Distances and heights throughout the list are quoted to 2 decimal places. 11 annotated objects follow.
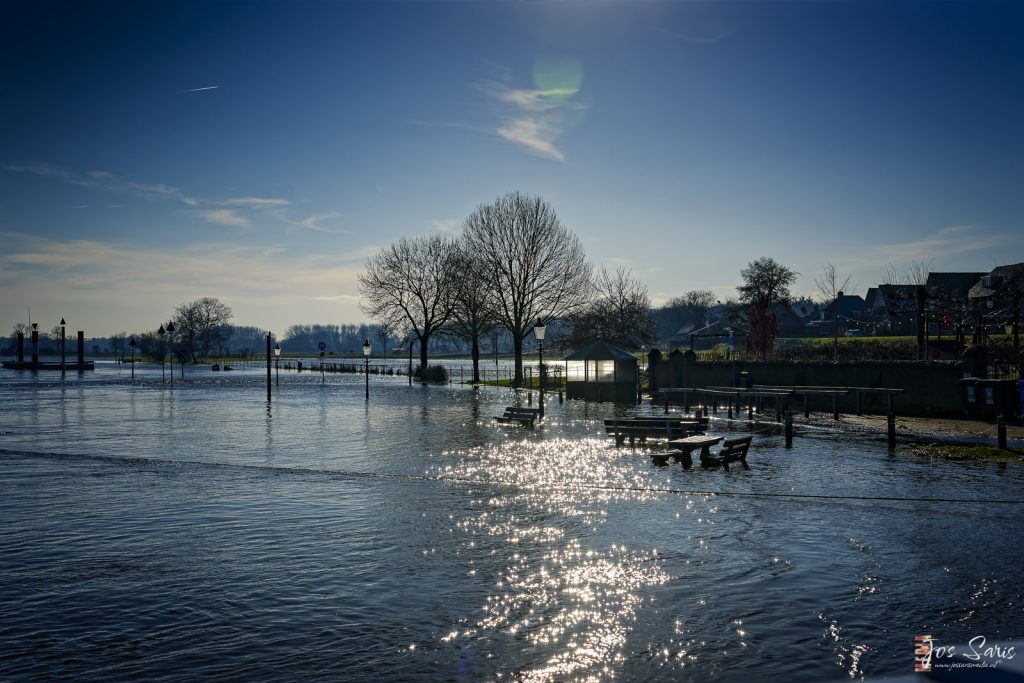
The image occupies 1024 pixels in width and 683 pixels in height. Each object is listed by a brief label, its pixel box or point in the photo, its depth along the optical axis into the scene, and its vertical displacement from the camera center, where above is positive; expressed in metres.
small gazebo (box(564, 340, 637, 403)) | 38.97 -1.71
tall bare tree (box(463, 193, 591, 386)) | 60.75 +6.92
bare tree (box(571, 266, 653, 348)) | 65.81 +2.57
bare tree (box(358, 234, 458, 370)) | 74.69 +6.61
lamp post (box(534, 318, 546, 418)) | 35.44 +0.82
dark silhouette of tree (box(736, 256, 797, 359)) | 72.19 +6.34
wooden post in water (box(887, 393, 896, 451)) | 19.53 -2.44
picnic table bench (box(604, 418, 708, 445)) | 20.52 -2.40
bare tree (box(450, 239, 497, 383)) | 63.21 +4.22
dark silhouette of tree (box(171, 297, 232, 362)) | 149.12 +5.39
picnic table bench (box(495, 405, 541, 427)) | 26.53 -2.57
